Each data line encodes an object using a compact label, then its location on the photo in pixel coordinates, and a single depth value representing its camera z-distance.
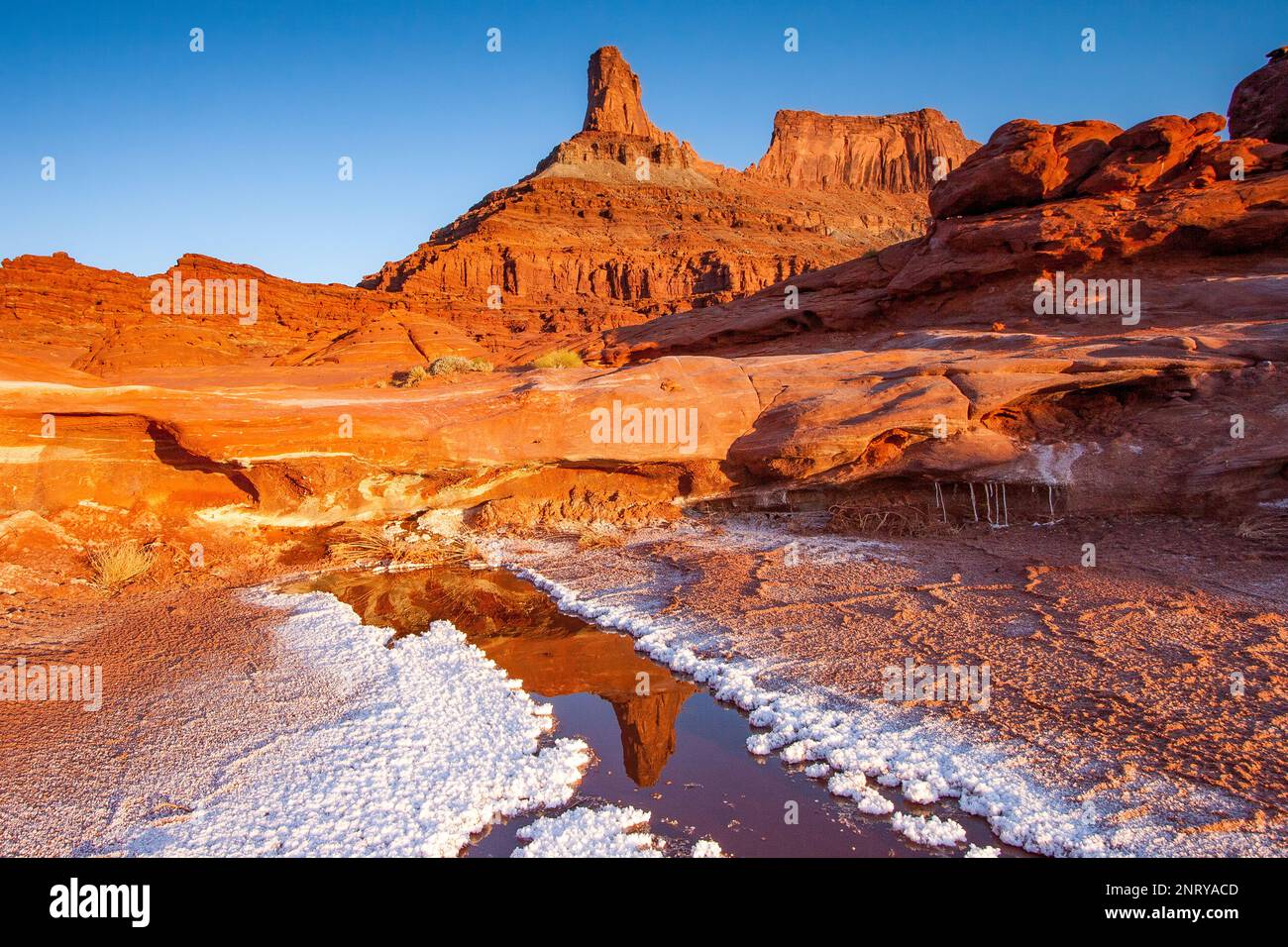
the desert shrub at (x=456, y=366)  21.59
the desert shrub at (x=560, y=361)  17.66
